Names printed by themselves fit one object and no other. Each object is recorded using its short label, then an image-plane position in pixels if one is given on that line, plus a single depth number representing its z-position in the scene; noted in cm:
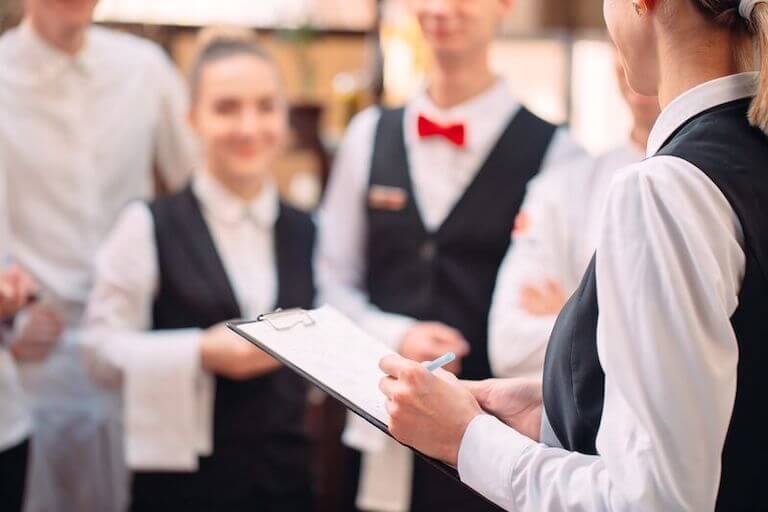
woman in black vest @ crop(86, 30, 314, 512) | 213
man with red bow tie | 213
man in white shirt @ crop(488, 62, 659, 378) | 186
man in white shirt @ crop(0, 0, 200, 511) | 211
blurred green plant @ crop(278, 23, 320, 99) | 448
